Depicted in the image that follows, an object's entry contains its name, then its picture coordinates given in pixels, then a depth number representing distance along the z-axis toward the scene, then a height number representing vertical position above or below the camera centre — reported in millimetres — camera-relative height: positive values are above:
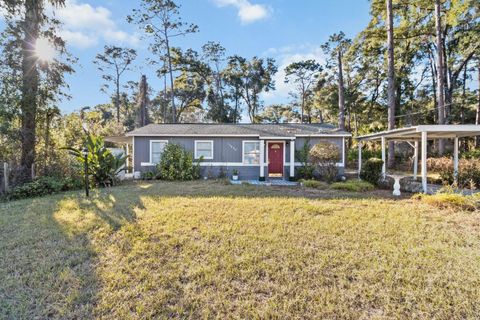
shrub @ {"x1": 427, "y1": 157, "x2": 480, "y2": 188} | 8914 -577
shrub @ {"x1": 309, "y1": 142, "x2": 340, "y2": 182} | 10336 +53
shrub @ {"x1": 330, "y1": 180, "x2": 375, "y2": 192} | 8556 -1038
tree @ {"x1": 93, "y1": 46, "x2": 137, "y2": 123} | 26422 +11572
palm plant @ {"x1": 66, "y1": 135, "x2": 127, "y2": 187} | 9039 -95
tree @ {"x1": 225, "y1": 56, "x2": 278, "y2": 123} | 27516 +10334
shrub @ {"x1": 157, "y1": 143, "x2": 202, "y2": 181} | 11281 -246
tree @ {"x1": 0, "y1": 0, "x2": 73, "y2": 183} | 9297 +4296
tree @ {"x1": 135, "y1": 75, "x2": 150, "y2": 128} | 21750 +5371
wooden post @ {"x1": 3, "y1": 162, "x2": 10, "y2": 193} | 7785 -543
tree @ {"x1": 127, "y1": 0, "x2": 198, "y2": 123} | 19172 +11932
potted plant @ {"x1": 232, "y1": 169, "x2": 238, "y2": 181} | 11727 -784
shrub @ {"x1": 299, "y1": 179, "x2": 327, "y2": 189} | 9203 -1015
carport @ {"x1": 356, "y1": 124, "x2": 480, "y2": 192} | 7398 +1001
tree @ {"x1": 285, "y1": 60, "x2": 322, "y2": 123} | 26405 +10151
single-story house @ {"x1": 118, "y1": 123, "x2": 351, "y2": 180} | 12062 +620
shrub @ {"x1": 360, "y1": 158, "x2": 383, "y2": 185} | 9859 -489
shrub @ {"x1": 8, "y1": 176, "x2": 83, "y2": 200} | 7895 -967
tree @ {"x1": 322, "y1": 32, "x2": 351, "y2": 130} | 20312 +10503
